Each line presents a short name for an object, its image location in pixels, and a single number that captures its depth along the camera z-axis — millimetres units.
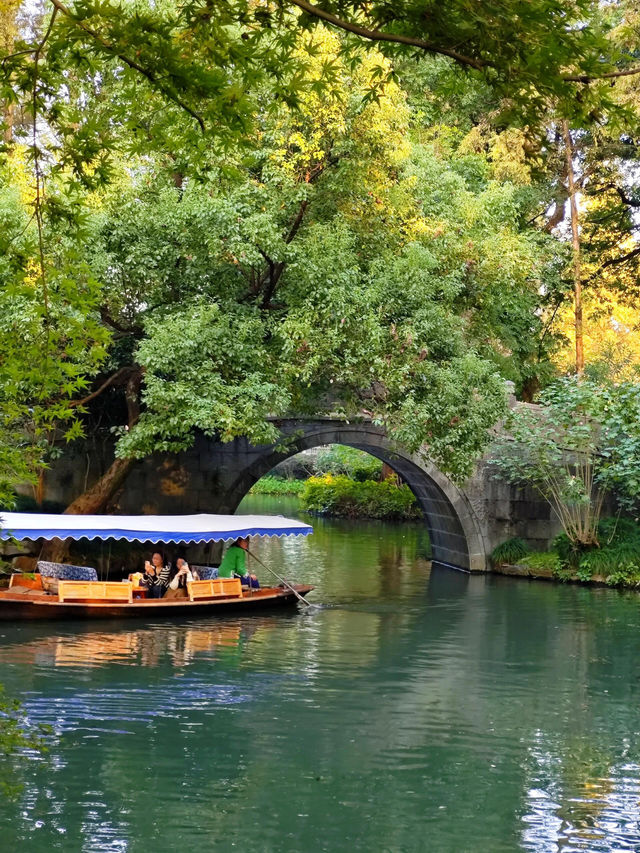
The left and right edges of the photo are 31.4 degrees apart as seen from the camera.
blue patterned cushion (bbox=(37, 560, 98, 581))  15625
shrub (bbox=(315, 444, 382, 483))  35625
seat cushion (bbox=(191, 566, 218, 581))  16361
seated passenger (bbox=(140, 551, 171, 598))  15609
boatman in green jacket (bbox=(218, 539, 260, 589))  16125
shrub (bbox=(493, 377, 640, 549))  18047
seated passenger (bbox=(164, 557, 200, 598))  15508
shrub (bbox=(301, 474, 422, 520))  32500
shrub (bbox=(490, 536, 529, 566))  19875
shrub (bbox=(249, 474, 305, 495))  44531
